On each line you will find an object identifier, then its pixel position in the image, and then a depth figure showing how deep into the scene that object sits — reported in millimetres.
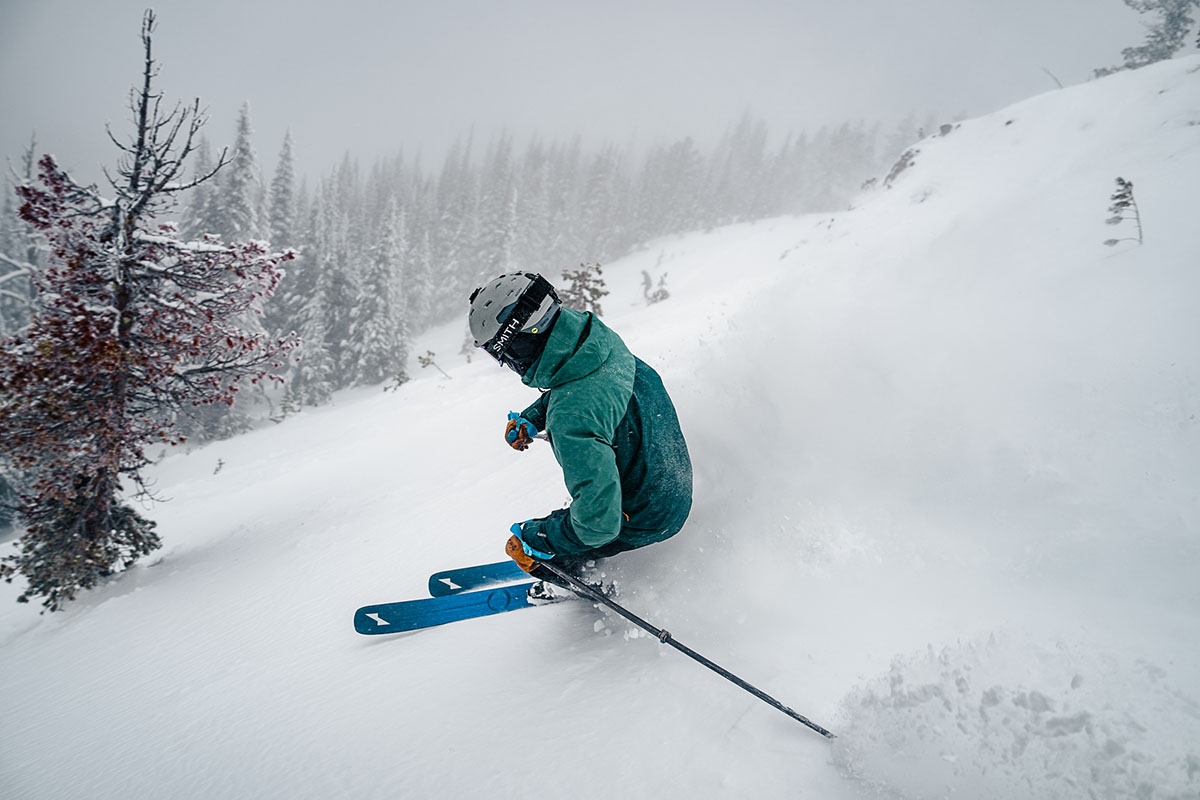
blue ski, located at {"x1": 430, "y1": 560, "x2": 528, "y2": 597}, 4305
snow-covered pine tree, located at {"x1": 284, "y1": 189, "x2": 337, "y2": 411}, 35125
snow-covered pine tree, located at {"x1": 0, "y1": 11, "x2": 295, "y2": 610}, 6664
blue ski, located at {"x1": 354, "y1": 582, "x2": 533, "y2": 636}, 3801
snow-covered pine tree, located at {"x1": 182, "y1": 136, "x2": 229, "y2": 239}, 30766
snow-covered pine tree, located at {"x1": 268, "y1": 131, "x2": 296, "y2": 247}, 36831
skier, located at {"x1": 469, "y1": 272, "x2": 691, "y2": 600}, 2590
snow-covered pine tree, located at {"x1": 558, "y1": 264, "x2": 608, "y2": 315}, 21094
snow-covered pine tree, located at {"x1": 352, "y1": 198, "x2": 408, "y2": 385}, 36719
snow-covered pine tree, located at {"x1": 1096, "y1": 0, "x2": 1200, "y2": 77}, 24594
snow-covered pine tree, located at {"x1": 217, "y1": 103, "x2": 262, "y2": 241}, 30438
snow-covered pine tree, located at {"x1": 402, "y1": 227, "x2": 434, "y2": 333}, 52656
